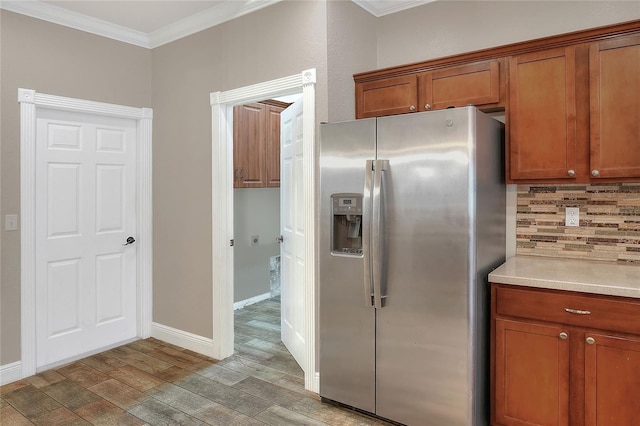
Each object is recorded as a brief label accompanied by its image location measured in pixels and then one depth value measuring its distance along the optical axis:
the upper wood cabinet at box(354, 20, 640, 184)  2.18
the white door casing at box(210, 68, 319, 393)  3.38
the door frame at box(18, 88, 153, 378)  3.15
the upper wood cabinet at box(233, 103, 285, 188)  4.45
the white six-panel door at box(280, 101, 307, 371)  3.22
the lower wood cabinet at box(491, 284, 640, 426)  1.93
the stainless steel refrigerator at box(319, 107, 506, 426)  2.16
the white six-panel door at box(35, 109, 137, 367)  3.31
